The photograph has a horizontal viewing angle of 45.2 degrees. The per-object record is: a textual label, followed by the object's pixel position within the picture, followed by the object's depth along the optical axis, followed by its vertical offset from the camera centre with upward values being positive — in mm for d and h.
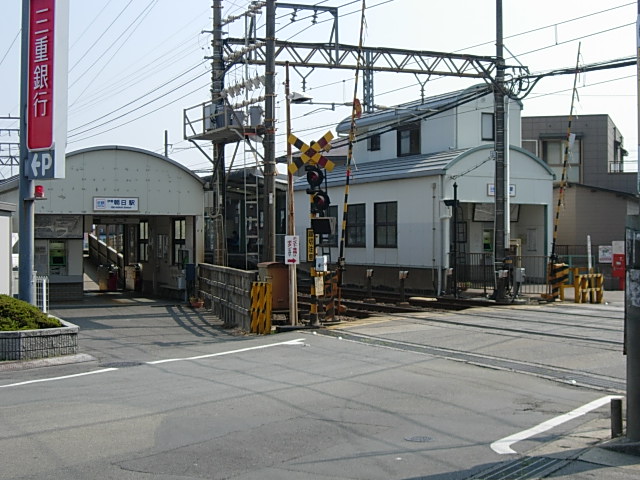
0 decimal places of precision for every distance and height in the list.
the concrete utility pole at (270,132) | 20203 +2949
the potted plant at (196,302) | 26188 -1987
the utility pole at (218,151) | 24328 +3074
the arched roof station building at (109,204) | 24891 +1322
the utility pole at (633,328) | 7176 -792
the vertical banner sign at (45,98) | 15008 +2898
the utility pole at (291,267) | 18302 -564
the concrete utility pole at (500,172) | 23547 +2222
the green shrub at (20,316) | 13414 -1295
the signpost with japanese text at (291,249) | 18000 -119
